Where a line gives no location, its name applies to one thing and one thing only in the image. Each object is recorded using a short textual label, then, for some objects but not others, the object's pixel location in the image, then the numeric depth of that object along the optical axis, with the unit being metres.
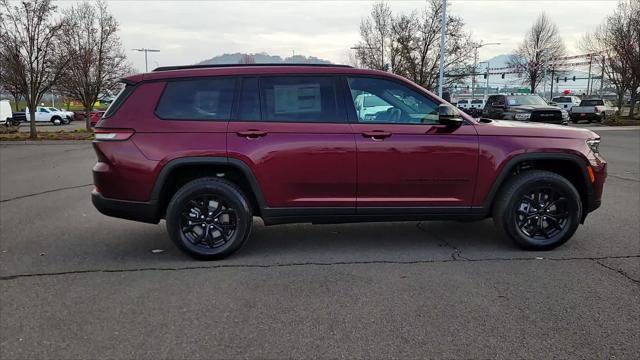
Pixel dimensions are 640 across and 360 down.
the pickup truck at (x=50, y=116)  42.09
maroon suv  4.63
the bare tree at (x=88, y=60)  22.16
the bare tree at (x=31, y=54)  19.61
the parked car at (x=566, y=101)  42.33
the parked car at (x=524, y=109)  18.42
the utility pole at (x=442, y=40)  24.92
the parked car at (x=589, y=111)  33.50
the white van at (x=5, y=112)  35.40
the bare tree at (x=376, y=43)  30.05
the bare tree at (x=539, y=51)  47.19
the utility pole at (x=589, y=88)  75.11
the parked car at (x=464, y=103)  55.59
